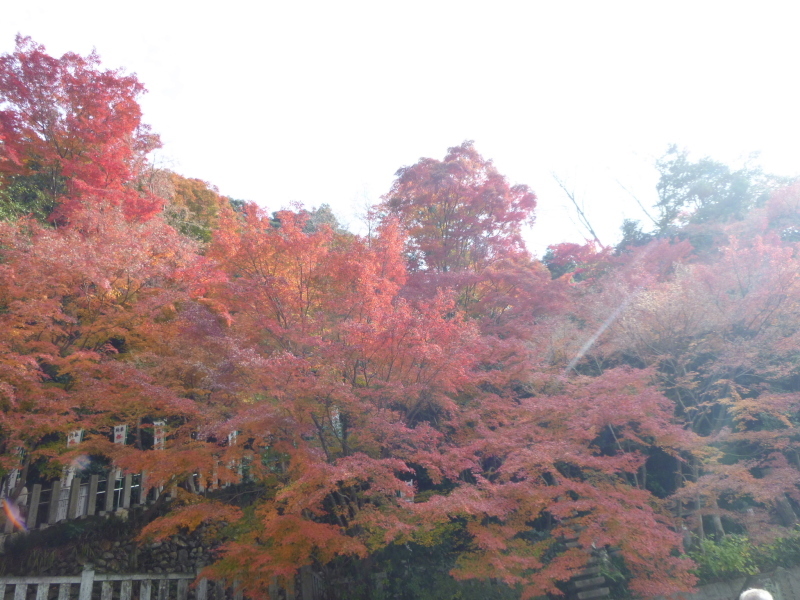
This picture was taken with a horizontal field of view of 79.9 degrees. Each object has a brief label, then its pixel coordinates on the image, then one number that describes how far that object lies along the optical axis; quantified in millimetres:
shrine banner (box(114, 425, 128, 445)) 9815
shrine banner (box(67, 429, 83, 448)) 8912
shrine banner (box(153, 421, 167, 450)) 8762
